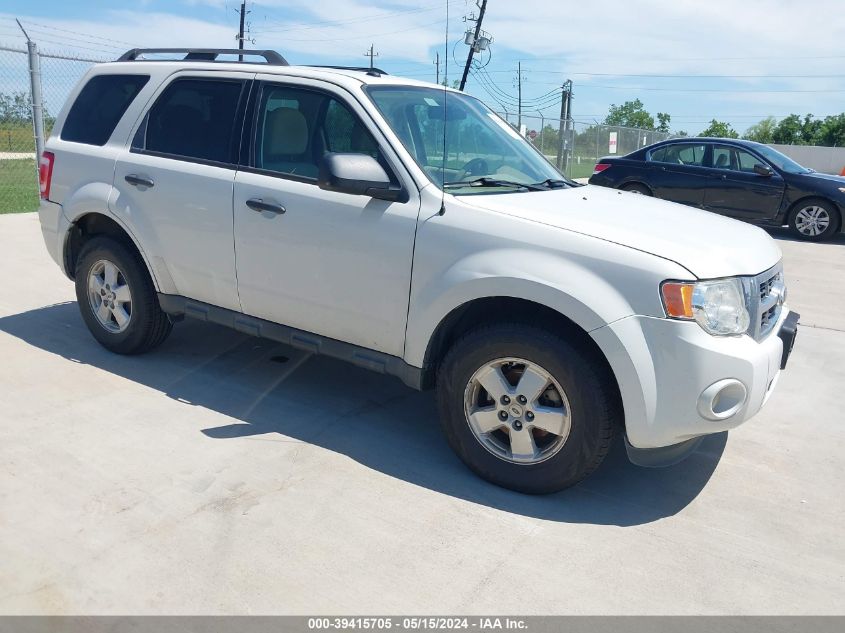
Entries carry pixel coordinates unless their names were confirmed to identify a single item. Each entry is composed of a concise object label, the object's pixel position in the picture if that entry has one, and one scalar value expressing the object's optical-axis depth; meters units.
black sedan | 12.09
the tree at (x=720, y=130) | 78.39
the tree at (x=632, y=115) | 87.31
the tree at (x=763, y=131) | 71.60
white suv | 3.24
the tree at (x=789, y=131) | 64.13
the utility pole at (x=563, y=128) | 20.84
